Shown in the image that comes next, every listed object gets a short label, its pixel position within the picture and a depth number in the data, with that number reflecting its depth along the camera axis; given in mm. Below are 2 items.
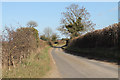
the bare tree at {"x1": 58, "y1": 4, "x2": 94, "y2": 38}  49812
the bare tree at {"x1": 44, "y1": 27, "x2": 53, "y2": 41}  98188
